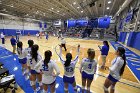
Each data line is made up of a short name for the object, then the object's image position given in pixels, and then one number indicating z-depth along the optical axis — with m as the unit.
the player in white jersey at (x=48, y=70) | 2.36
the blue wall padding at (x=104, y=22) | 25.60
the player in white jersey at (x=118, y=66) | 2.56
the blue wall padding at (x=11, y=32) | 26.56
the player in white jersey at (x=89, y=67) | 2.61
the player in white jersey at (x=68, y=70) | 2.56
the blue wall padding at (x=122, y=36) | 16.62
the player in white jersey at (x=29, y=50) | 3.10
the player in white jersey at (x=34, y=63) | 2.71
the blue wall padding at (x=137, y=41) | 11.60
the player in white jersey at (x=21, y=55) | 4.24
